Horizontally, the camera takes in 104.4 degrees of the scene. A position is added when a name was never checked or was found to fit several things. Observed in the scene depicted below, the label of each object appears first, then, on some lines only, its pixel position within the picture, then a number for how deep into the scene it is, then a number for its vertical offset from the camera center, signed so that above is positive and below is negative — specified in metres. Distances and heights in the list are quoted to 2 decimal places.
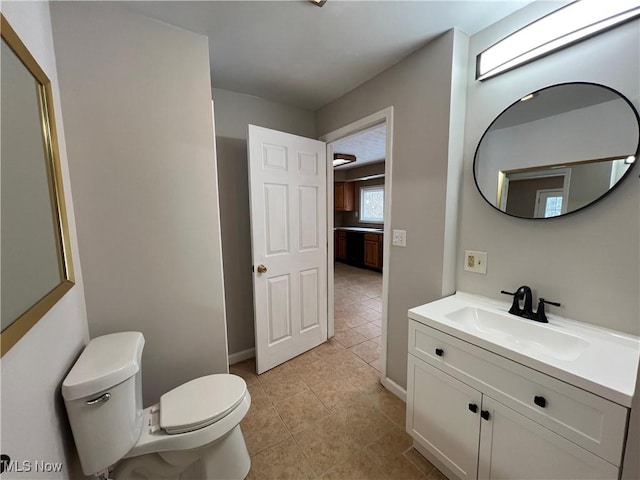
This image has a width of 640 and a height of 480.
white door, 1.98 -0.26
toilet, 0.90 -0.89
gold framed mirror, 0.61 +0.04
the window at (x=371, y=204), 5.99 +0.17
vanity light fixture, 0.97 +0.77
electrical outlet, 1.43 -0.30
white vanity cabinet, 0.77 -0.79
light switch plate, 1.71 -0.19
